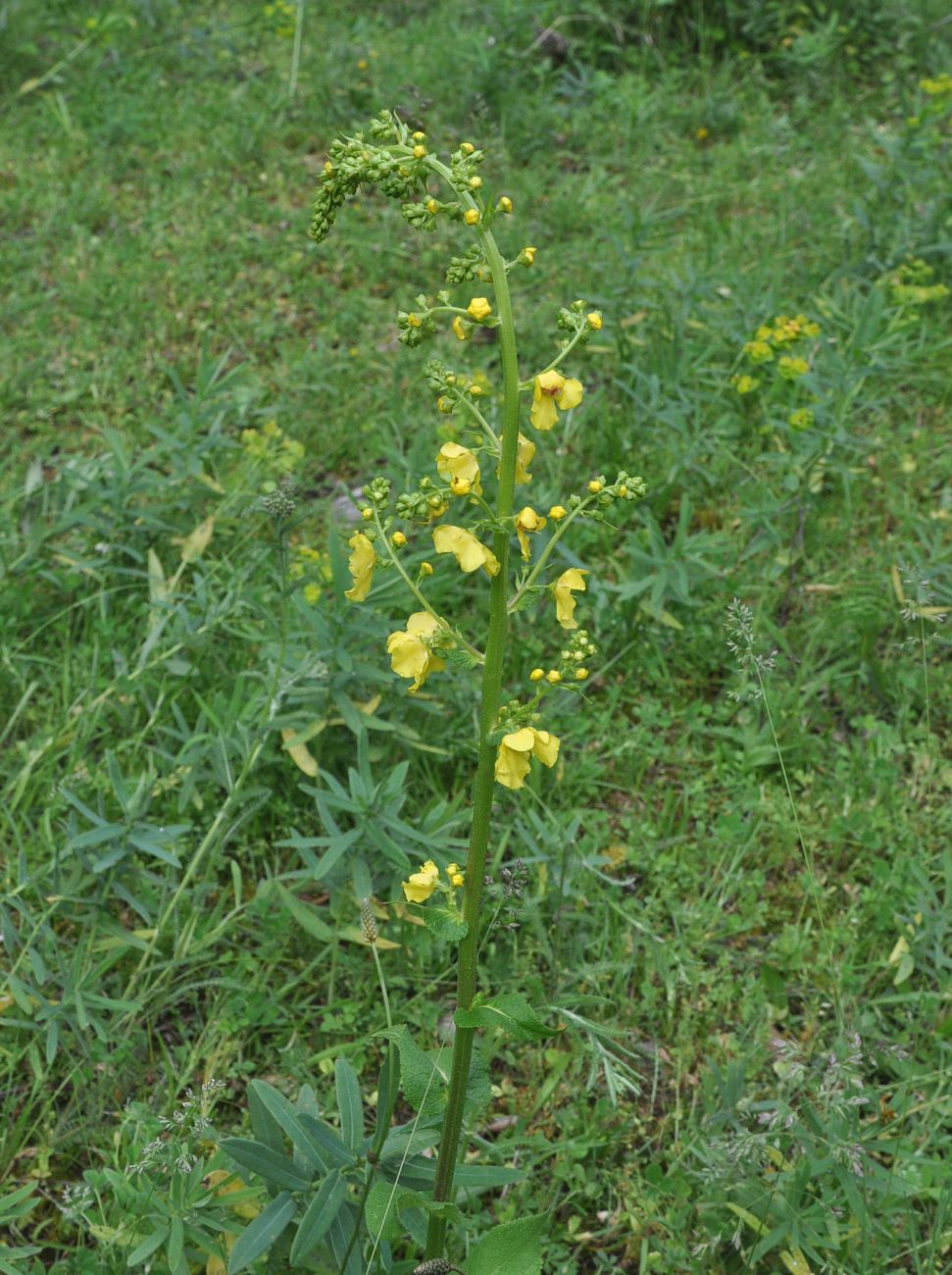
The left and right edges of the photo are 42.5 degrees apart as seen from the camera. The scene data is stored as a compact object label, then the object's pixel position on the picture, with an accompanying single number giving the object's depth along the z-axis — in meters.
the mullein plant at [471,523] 1.54
